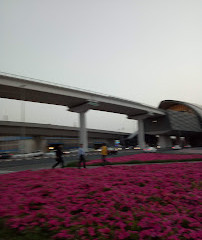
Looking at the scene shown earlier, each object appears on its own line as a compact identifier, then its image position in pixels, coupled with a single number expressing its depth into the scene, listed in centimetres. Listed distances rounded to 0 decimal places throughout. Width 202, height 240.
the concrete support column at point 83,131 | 4272
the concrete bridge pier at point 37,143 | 6244
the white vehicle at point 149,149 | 3548
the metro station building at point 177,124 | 6644
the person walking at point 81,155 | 1265
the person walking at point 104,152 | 1457
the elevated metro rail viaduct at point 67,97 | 3139
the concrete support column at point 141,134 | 5956
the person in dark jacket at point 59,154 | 1268
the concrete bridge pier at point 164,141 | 7306
